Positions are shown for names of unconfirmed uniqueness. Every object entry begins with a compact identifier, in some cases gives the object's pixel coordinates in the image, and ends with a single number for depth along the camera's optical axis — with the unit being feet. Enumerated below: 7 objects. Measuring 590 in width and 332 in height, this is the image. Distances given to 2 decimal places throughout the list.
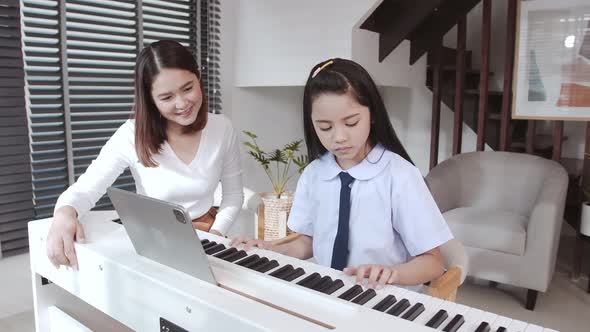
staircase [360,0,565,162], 10.50
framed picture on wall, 10.52
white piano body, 2.62
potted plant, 10.30
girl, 3.77
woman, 4.93
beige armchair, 8.55
